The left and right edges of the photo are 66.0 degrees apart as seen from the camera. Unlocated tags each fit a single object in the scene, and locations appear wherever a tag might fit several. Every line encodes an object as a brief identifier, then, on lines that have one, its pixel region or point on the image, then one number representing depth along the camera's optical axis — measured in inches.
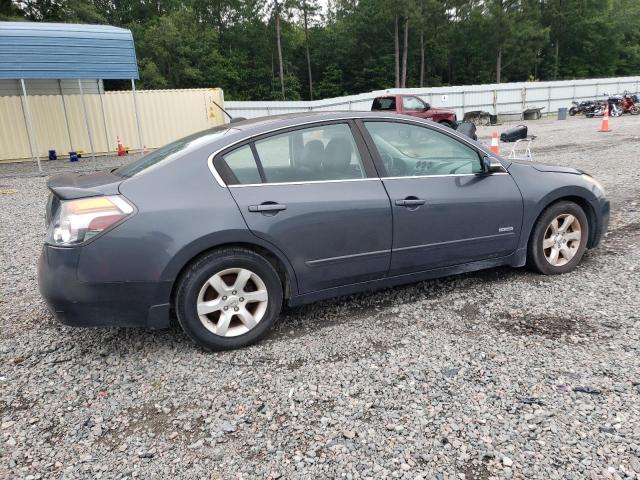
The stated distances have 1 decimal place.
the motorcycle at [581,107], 1078.4
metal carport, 522.6
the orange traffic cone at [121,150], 719.1
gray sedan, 115.7
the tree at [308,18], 2041.0
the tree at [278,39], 1810.7
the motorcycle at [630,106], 1053.2
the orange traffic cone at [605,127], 691.4
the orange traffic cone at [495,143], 421.1
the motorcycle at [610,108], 1014.4
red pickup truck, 729.6
